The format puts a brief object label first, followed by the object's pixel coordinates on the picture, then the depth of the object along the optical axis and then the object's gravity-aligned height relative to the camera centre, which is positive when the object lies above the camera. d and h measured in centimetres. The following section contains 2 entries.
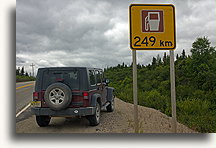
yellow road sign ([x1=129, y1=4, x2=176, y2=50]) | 416 +107
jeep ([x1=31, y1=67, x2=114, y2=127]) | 468 -51
